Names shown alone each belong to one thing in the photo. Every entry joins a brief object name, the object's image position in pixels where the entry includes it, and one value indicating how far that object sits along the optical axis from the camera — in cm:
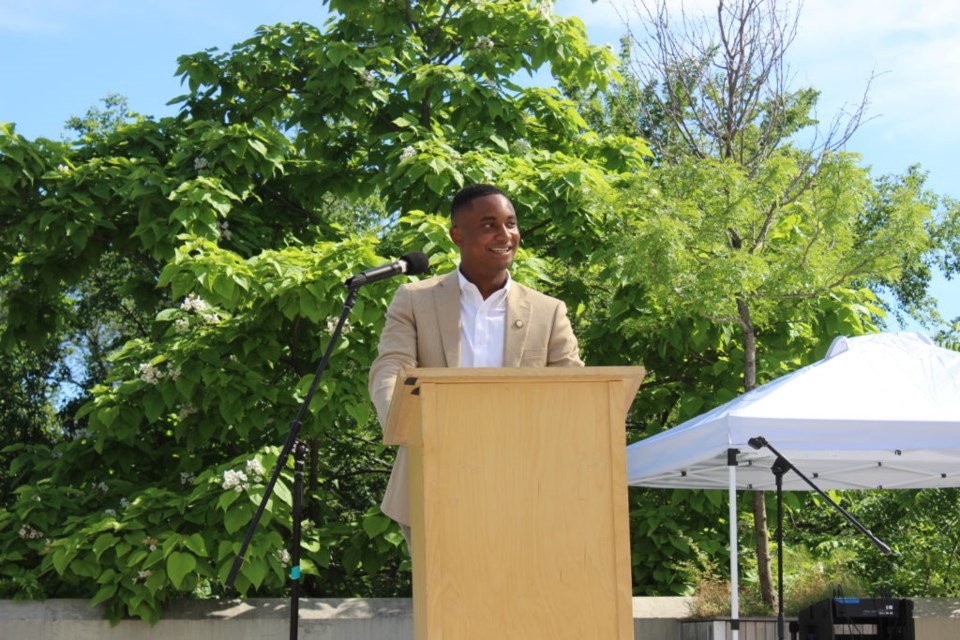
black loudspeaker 715
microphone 470
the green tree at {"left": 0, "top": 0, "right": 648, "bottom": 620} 848
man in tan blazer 375
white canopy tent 661
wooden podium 276
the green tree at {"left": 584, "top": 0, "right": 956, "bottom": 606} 848
